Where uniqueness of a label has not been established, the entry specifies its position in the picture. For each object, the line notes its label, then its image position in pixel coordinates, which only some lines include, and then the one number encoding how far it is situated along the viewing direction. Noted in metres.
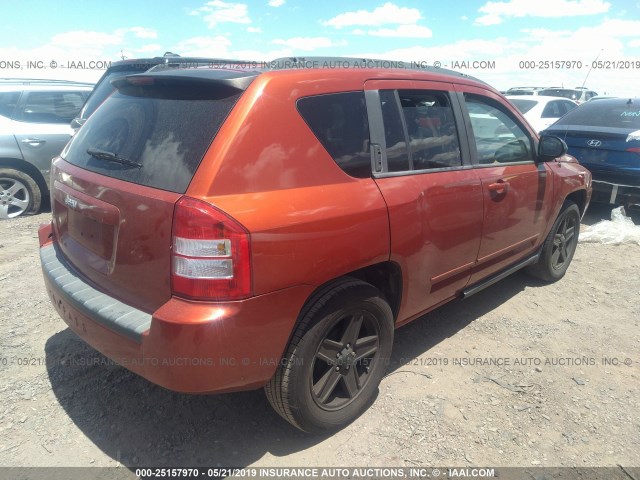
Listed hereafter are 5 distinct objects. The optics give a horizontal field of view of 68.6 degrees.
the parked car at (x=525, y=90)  17.92
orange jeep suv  1.87
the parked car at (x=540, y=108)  10.49
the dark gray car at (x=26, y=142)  6.04
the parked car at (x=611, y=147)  6.03
